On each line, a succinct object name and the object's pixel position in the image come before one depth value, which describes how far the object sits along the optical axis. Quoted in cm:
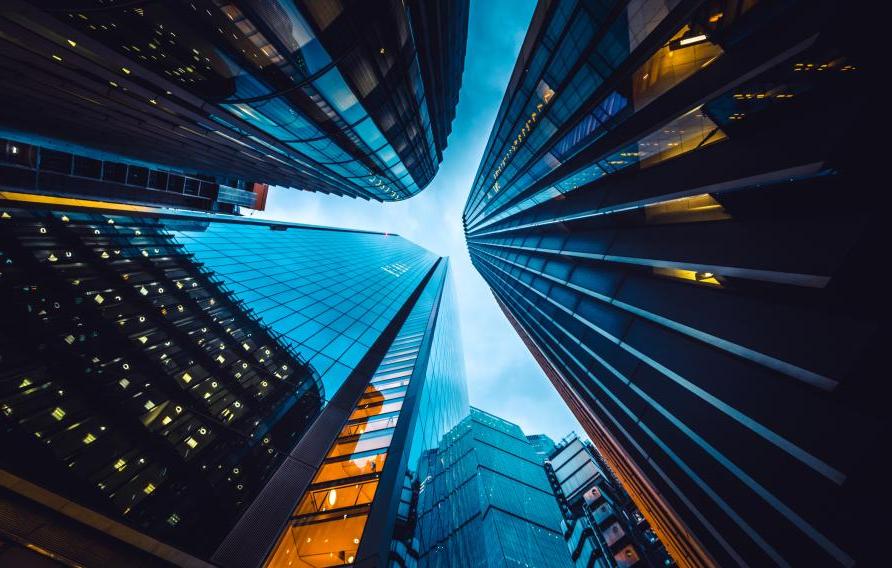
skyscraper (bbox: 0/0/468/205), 888
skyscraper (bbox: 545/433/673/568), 3884
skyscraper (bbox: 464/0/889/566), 398
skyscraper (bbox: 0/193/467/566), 636
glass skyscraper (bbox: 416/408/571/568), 1389
